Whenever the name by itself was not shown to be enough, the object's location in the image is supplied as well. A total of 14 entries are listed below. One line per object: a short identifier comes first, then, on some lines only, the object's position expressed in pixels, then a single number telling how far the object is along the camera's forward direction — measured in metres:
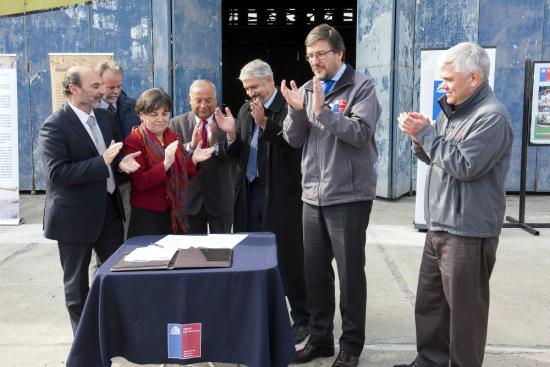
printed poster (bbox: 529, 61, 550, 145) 5.98
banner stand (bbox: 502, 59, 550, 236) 5.79
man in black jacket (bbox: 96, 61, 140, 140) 3.58
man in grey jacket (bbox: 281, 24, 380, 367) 2.82
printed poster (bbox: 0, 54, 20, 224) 6.02
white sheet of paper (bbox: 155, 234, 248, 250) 2.54
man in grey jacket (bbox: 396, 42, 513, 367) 2.31
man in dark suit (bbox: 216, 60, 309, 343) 3.20
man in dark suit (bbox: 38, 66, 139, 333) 2.78
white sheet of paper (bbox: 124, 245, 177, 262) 2.29
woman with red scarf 3.01
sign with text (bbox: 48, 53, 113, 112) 6.69
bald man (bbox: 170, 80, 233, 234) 3.51
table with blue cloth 2.14
